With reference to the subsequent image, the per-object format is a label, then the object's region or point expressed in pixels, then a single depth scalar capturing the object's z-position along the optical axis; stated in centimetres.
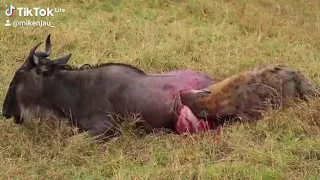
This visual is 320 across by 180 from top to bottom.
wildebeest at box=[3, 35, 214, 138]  1138
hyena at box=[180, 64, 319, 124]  1125
